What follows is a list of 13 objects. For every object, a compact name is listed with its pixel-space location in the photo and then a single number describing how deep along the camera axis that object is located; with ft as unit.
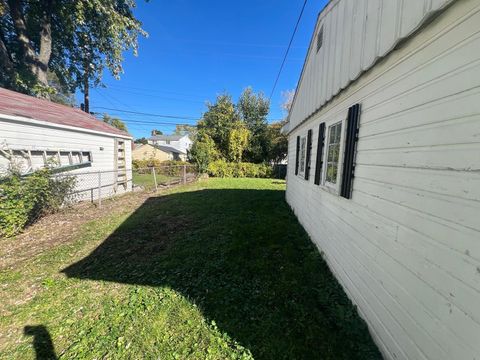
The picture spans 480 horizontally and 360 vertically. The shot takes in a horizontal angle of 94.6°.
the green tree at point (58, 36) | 35.04
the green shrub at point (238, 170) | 53.77
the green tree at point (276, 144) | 65.10
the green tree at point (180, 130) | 206.57
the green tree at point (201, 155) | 49.80
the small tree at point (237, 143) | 60.95
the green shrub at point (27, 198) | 14.85
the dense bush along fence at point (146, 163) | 77.51
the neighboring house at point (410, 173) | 3.81
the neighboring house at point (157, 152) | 120.26
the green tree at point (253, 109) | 76.54
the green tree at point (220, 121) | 64.39
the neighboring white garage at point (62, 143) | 18.89
